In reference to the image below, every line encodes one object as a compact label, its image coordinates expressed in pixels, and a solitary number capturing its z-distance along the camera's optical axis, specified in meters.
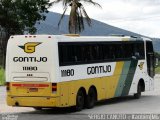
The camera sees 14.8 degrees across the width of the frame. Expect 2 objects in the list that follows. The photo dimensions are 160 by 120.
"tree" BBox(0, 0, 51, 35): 71.00
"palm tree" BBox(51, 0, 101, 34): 56.41
